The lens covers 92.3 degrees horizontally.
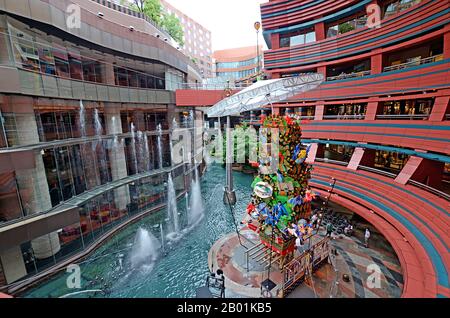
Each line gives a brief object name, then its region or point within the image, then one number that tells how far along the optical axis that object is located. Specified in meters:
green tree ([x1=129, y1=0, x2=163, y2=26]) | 27.41
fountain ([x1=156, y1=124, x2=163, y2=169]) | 21.27
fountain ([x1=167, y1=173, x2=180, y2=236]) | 16.40
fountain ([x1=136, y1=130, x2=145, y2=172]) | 19.77
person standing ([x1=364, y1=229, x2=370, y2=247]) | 12.95
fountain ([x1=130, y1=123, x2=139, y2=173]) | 19.27
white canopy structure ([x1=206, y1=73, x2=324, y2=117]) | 11.78
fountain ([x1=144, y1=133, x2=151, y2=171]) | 20.27
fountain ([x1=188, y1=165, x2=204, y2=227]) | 17.53
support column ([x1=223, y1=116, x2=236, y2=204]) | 18.23
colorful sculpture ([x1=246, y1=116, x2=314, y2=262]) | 10.00
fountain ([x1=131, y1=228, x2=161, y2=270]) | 12.41
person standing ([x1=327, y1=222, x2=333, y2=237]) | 12.09
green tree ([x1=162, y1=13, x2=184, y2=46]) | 33.50
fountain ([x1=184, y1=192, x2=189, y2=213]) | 20.03
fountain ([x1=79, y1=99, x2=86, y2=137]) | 15.09
